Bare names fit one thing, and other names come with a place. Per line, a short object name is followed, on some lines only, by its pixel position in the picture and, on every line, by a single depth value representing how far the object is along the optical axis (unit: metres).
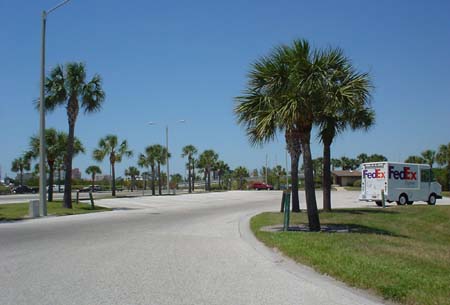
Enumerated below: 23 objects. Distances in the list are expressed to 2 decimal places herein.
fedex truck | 31.70
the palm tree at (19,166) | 95.44
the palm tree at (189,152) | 83.01
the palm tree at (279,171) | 116.01
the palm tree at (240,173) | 106.29
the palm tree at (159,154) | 69.06
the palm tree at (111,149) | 57.50
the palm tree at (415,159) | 82.76
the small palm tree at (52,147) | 35.12
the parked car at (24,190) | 74.62
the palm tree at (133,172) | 98.79
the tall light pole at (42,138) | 23.84
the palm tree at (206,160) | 88.19
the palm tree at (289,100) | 14.67
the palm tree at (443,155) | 70.06
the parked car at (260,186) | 81.56
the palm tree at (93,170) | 99.43
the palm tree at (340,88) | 14.56
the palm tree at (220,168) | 96.85
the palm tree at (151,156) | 68.94
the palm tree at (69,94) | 29.12
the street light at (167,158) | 56.22
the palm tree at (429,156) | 80.72
